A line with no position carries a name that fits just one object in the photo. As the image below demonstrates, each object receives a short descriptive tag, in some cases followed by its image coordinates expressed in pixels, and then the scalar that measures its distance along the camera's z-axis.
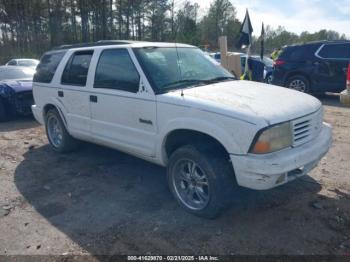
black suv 10.15
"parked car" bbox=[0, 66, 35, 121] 8.53
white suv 3.14
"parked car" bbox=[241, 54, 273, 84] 11.70
